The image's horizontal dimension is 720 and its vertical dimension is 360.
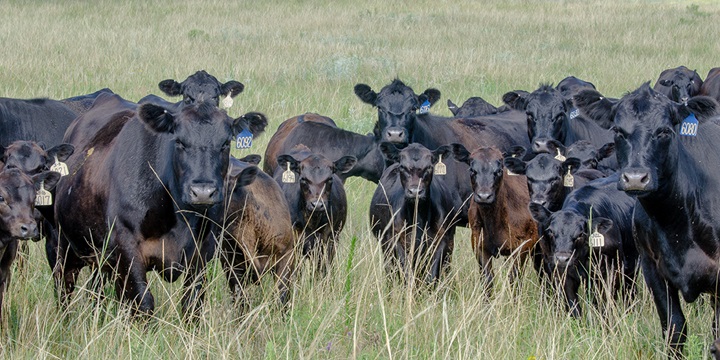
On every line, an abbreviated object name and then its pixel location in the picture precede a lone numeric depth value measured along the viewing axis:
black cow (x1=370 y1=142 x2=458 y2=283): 17.66
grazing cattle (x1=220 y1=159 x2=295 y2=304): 15.03
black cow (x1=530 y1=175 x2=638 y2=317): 14.93
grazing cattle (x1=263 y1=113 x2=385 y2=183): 22.45
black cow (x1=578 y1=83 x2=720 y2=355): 12.50
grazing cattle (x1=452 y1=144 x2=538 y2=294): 17.12
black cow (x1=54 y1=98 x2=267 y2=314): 13.02
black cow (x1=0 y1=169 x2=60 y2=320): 12.09
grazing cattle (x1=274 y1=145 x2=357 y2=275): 17.78
